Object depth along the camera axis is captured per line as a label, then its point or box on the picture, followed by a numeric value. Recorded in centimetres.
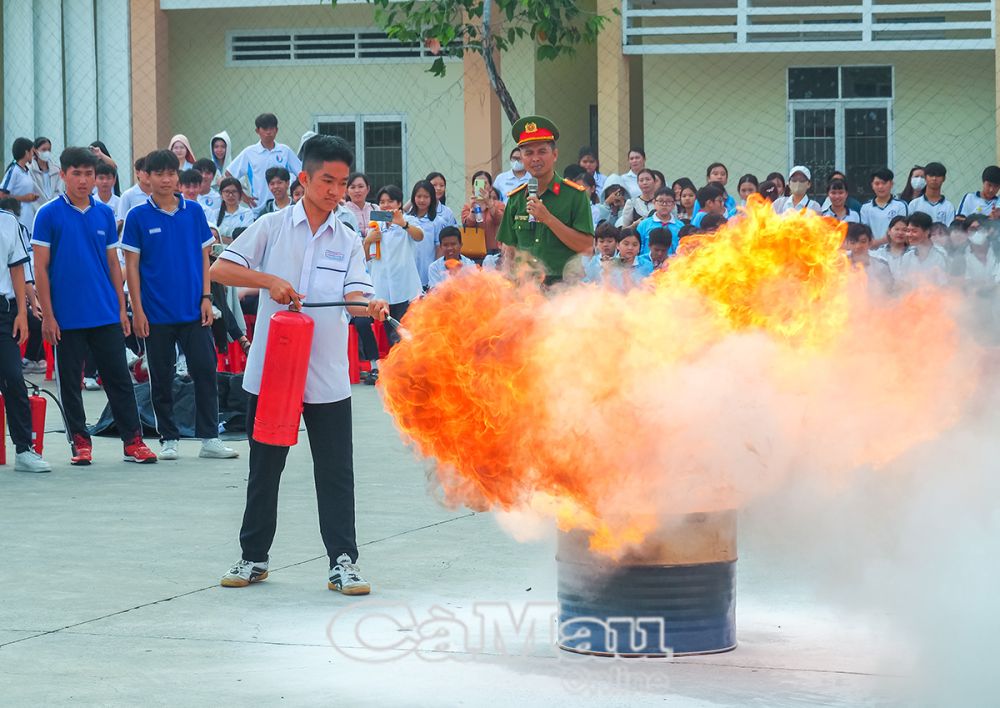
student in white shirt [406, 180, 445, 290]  1602
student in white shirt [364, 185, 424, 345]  1547
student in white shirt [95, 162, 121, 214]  1117
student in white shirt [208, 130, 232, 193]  1706
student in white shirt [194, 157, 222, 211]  1541
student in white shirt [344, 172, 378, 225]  1522
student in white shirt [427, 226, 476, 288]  1520
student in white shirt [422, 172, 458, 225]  1630
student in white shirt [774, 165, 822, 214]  1468
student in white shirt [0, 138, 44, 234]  1666
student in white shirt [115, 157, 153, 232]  1420
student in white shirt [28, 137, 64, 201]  1694
